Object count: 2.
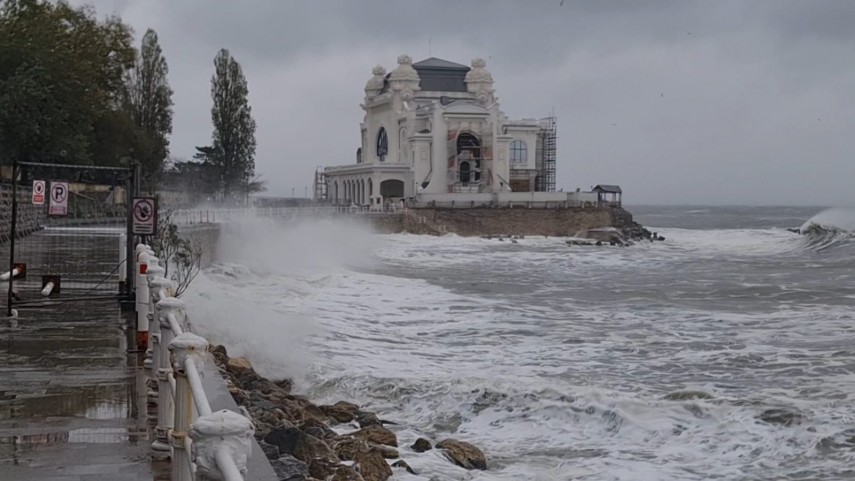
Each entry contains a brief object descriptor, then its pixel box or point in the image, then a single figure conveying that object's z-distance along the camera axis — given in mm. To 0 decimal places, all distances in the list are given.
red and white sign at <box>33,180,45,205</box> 22866
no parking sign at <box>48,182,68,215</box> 17641
